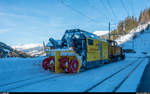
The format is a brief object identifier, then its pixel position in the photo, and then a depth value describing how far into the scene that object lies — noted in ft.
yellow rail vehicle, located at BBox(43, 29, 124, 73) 33.06
